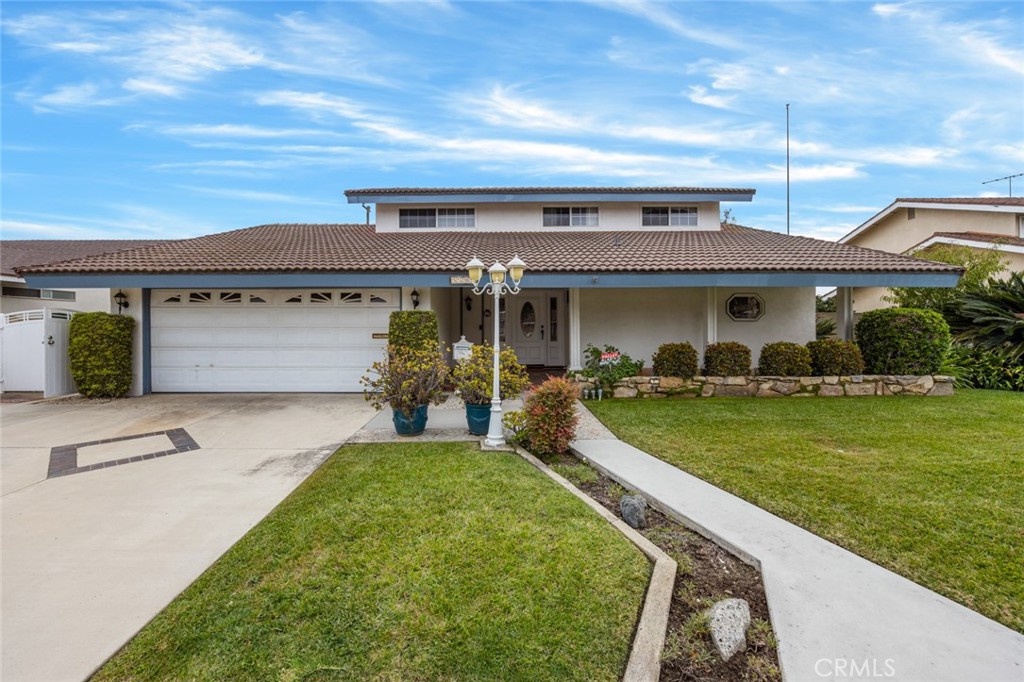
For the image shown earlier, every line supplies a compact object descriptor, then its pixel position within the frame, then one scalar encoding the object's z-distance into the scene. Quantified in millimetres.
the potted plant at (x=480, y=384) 6637
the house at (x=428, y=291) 9906
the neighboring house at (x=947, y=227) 14422
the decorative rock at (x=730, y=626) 2389
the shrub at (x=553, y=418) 5668
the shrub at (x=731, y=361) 9867
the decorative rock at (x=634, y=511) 3809
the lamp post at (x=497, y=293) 6121
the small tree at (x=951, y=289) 11953
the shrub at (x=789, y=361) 9789
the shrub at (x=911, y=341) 9711
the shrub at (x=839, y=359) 9789
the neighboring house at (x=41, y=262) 16797
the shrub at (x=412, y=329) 9734
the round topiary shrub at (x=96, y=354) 9531
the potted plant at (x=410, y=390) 6473
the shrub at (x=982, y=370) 10336
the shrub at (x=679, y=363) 9734
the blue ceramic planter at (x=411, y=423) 6539
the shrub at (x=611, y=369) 9773
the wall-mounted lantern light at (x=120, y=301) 10234
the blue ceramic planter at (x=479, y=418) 6633
